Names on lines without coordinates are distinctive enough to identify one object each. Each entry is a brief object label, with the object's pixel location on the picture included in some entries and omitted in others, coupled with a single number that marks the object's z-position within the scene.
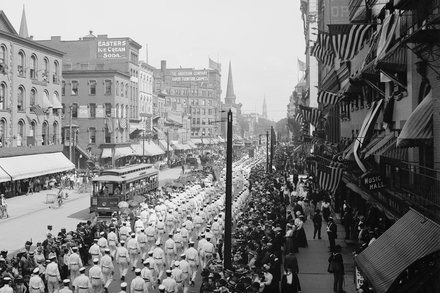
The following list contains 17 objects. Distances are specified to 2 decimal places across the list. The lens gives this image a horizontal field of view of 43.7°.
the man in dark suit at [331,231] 21.25
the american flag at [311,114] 30.28
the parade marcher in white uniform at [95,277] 17.02
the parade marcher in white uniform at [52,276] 16.80
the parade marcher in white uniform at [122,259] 19.75
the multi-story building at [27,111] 46.62
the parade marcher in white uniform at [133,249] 20.88
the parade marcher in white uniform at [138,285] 15.82
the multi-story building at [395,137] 11.38
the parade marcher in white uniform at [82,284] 16.11
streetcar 32.12
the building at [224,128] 180.05
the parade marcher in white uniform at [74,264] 18.14
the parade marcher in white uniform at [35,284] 15.63
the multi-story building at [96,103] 74.56
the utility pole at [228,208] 16.06
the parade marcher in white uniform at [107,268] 18.34
